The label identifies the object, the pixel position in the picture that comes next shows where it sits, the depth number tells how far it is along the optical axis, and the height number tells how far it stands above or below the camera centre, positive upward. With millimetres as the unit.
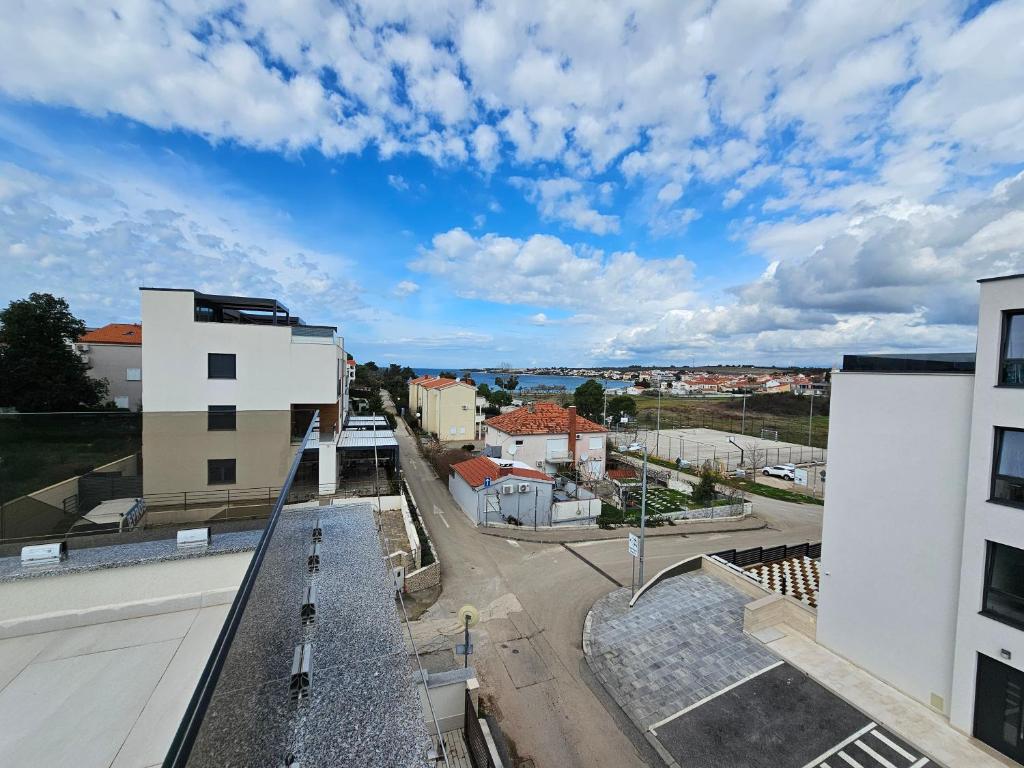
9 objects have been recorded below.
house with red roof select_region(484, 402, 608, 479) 24984 -4273
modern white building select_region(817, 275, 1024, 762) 6945 -2618
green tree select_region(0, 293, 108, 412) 22453 -344
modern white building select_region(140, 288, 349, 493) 14750 -178
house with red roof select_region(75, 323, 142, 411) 30375 -604
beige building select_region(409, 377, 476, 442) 34125 -3541
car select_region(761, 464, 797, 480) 30828 -6783
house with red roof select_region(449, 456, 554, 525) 17734 -5307
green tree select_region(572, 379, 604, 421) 44625 -3022
